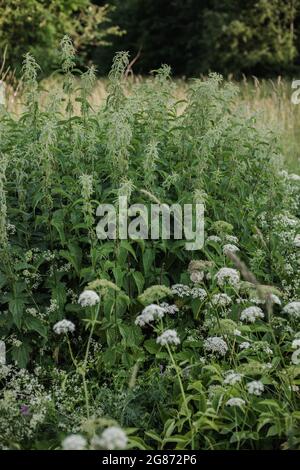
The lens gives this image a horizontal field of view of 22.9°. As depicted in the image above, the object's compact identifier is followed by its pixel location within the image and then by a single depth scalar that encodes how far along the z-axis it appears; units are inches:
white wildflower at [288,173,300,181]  231.9
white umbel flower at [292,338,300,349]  123.2
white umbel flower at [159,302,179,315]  138.5
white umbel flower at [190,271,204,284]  133.3
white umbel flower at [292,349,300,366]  129.5
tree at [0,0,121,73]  440.8
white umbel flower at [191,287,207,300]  139.3
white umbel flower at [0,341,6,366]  134.7
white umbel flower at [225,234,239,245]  151.6
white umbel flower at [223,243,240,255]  142.5
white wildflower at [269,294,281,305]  125.6
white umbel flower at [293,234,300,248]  168.8
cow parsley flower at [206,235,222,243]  149.9
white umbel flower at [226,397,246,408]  113.5
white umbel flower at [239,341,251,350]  130.4
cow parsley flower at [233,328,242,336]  127.8
